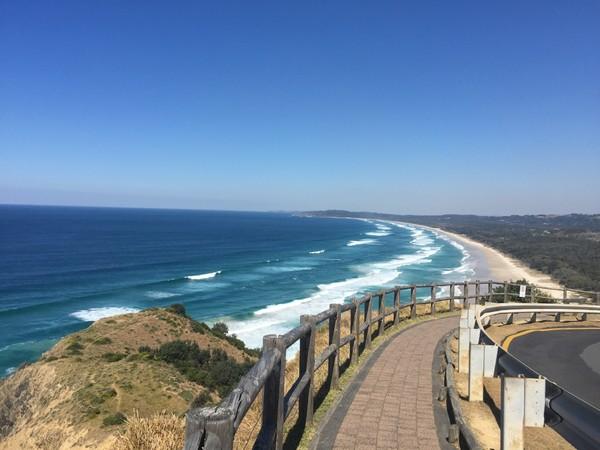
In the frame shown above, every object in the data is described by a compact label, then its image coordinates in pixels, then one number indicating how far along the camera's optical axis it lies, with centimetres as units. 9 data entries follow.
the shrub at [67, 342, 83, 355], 2075
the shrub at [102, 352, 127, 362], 2039
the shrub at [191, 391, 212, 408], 1456
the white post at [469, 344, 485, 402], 571
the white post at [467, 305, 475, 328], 745
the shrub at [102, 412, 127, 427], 1352
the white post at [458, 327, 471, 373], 710
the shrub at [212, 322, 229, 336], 2777
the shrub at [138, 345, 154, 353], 2322
